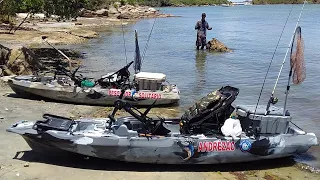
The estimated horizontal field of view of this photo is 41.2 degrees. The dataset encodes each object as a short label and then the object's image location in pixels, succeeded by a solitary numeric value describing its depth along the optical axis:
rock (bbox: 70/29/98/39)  35.40
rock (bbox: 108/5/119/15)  72.28
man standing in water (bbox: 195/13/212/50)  26.48
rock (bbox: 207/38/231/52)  28.16
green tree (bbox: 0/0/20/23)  18.72
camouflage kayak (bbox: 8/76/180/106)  12.68
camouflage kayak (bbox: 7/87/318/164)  7.93
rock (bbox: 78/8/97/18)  64.02
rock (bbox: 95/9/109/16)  65.68
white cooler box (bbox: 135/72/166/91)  12.67
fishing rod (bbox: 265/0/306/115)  8.62
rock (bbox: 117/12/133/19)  68.12
